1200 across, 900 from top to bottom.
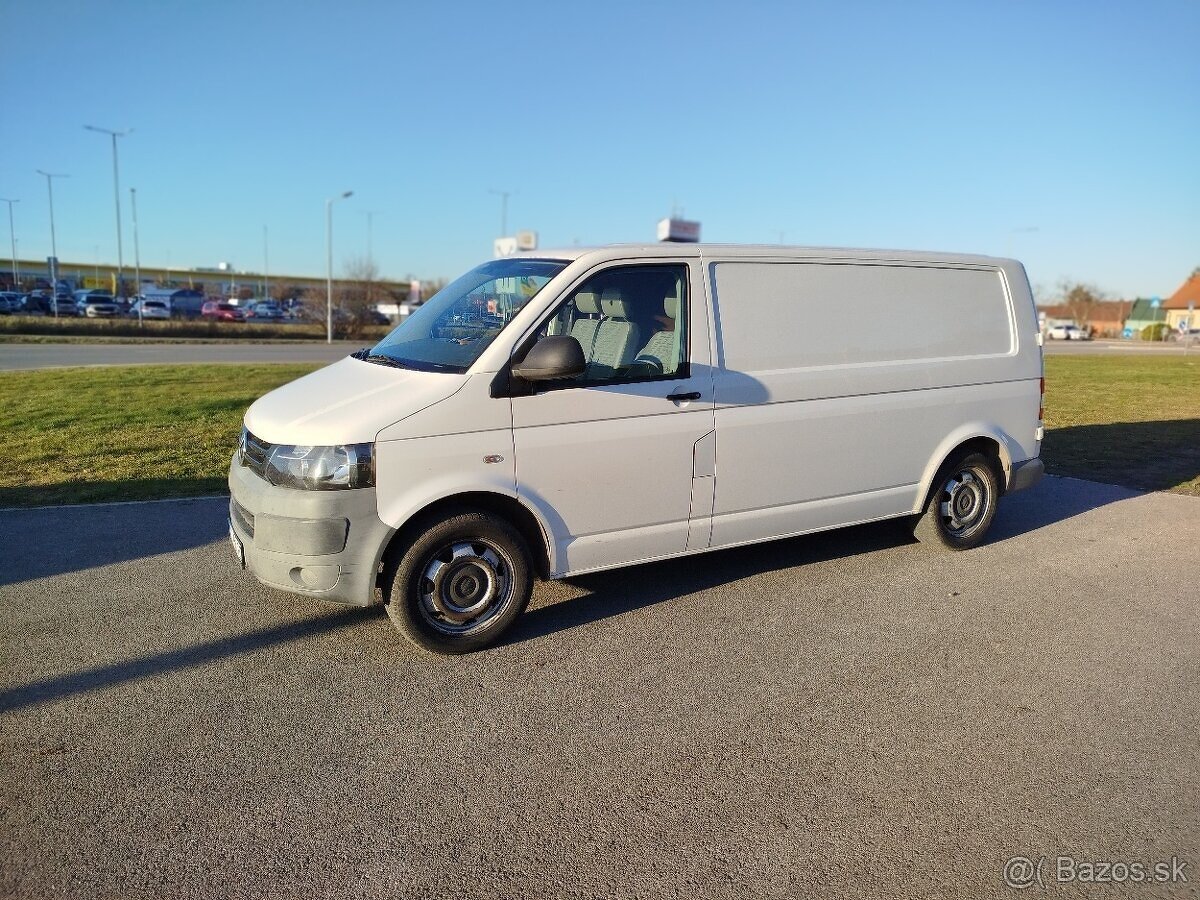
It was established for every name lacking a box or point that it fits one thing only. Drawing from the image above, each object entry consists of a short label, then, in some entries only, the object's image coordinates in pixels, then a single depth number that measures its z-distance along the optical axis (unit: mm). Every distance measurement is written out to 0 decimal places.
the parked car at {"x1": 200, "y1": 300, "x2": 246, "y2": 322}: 61562
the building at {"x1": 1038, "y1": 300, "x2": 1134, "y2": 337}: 88188
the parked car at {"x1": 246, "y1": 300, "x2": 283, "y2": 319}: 66375
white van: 4285
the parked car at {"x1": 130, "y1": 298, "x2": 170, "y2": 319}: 58094
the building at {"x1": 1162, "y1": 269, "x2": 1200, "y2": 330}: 87325
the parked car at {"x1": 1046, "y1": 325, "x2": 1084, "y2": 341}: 62688
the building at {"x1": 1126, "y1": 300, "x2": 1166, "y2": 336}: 93125
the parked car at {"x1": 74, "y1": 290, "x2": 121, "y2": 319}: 56619
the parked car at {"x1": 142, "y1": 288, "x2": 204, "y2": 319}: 62406
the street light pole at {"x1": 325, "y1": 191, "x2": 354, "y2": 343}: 41250
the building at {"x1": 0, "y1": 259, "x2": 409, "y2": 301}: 101419
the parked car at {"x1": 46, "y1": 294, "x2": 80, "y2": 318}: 51175
